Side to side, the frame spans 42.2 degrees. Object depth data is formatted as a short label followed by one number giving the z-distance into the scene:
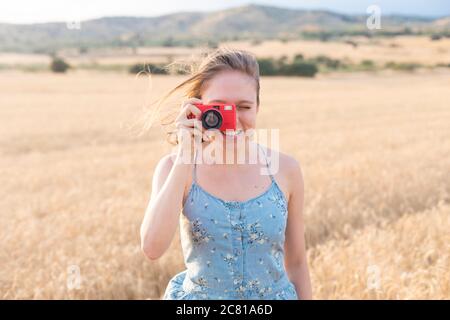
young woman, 2.13
